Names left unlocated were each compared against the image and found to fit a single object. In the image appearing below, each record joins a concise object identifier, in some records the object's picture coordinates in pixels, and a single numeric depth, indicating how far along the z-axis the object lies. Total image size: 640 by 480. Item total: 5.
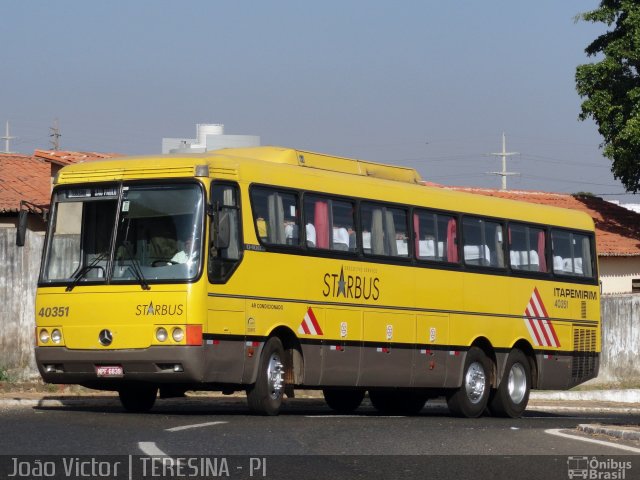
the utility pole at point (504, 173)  95.69
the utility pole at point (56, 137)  96.19
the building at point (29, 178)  35.16
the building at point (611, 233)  47.81
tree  42.94
